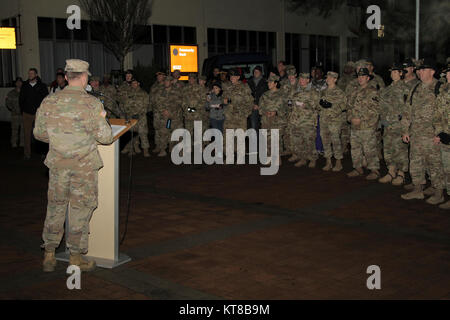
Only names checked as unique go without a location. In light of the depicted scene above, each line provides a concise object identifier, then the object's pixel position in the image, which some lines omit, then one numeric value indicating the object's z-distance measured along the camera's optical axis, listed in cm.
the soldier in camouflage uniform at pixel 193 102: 1359
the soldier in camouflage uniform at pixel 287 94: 1224
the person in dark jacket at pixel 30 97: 1353
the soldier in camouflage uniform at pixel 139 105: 1394
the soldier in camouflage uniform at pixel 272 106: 1209
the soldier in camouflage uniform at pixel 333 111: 1098
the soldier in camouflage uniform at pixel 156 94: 1404
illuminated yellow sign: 2458
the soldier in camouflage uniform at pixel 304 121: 1159
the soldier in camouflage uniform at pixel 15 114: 1650
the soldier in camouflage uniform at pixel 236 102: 1262
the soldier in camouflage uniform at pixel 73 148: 514
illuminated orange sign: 2970
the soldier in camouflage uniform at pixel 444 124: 762
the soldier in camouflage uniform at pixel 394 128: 963
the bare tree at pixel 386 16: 3072
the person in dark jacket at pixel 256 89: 1348
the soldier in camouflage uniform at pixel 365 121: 1005
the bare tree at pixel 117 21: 2495
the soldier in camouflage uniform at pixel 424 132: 825
